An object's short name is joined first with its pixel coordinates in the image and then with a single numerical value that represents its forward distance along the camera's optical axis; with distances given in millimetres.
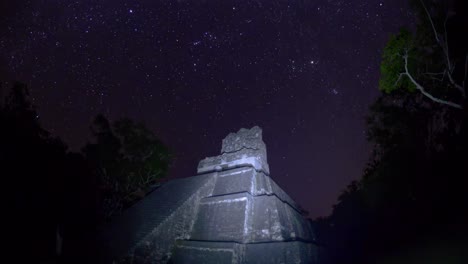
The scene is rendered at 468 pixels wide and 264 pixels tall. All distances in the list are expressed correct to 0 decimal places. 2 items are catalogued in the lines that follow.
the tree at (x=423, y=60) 9500
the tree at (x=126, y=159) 16750
